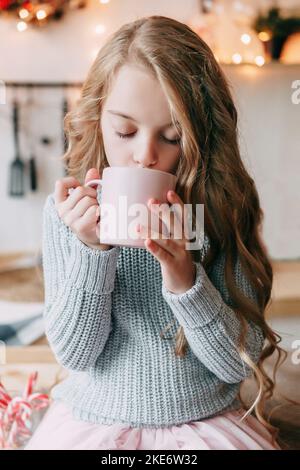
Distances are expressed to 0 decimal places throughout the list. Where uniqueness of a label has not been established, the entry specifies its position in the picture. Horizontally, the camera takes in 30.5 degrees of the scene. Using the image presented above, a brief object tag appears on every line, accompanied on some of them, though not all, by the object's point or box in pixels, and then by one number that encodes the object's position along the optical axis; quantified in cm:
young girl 59
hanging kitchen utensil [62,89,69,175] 129
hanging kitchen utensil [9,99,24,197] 130
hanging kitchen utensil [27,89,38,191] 129
